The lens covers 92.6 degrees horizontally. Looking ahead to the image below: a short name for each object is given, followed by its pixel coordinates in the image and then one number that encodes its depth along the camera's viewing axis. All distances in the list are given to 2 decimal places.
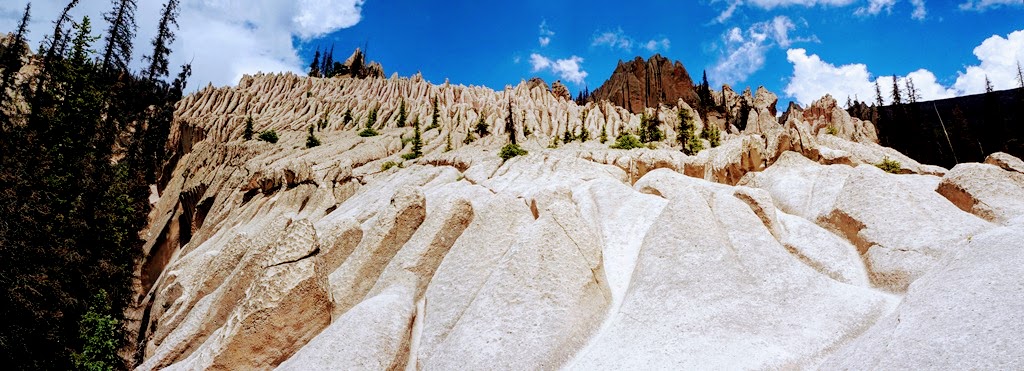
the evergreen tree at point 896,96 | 100.18
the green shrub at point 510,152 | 44.09
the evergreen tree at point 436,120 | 93.46
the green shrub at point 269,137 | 78.38
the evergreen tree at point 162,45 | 59.91
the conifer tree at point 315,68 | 162.98
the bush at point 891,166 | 24.13
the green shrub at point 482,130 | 87.50
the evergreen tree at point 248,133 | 83.94
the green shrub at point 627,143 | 50.81
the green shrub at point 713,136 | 66.82
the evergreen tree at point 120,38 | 50.09
